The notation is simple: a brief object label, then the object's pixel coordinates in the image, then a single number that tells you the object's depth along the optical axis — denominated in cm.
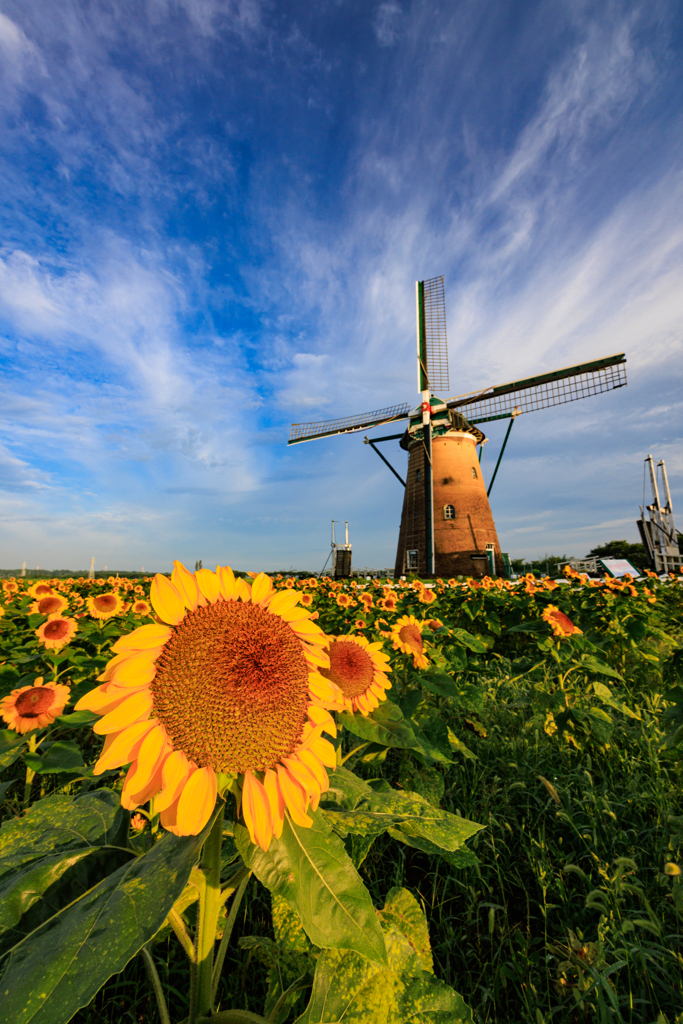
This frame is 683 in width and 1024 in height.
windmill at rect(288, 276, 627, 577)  2403
